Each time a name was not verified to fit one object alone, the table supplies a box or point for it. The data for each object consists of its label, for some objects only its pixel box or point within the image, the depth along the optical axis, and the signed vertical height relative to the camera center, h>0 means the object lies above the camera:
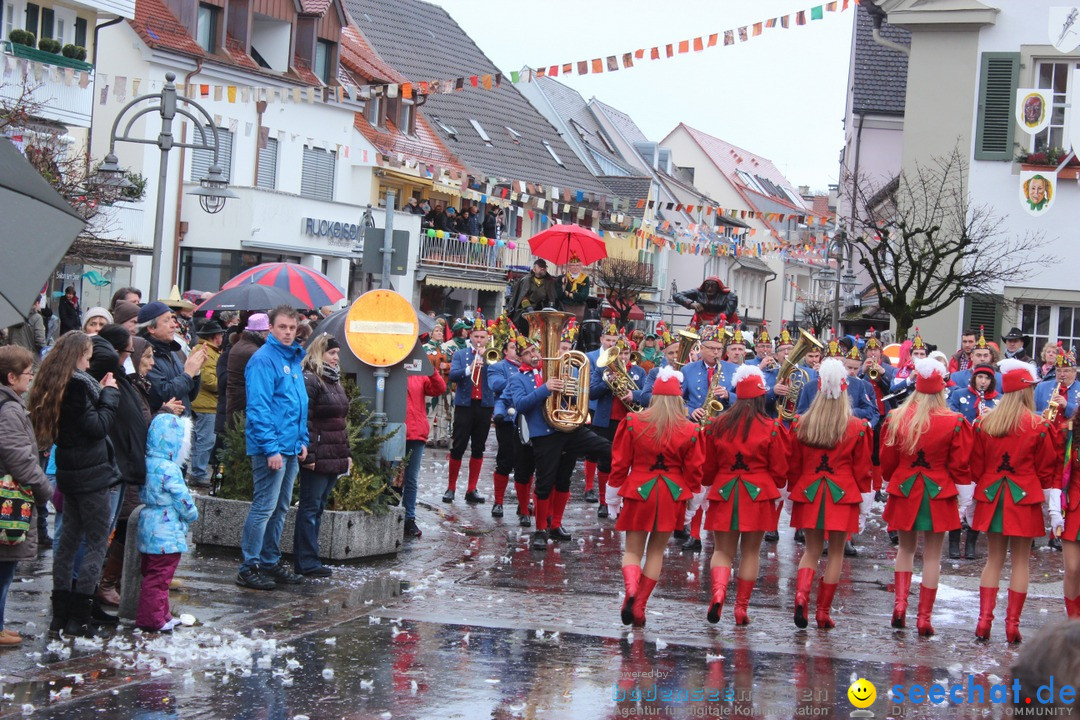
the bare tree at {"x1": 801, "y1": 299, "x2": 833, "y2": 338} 56.12 +3.88
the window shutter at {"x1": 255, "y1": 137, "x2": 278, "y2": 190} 36.03 +5.18
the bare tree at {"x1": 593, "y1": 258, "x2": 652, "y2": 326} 51.78 +4.25
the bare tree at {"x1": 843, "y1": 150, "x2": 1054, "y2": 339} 23.50 +2.86
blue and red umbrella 18.25 +1.13
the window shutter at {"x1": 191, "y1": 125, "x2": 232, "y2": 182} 33.62 +4.97
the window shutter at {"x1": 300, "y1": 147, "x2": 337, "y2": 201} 38.34 +5.45
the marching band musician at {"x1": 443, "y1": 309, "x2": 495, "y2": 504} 14.75 -0.33
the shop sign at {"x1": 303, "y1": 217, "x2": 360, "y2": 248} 37.19 +3.80
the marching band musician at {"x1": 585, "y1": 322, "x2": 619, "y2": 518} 13.70 -0.14
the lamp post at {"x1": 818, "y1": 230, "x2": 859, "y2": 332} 30.32 +3.11
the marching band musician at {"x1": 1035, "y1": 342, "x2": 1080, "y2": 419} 13.58 +0.36
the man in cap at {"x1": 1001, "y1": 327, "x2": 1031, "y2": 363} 16.23 +0.88
